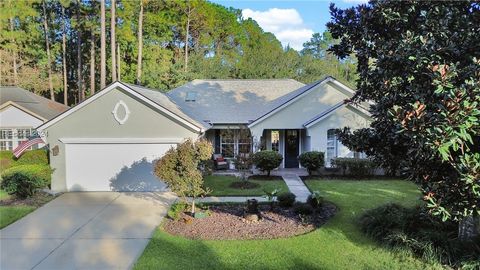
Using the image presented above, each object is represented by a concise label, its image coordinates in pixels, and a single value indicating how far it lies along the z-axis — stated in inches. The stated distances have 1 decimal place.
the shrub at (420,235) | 294.2
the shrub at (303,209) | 433.1
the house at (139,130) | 599.8
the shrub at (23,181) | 544.8
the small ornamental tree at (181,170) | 429.4
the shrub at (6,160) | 753.0
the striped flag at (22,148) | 714.2
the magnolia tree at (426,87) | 220.1
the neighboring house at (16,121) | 908.6
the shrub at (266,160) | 702.1
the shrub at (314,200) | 446.6
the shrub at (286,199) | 468.4
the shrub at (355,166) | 708.7
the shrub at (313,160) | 703.9
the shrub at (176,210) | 429.3
